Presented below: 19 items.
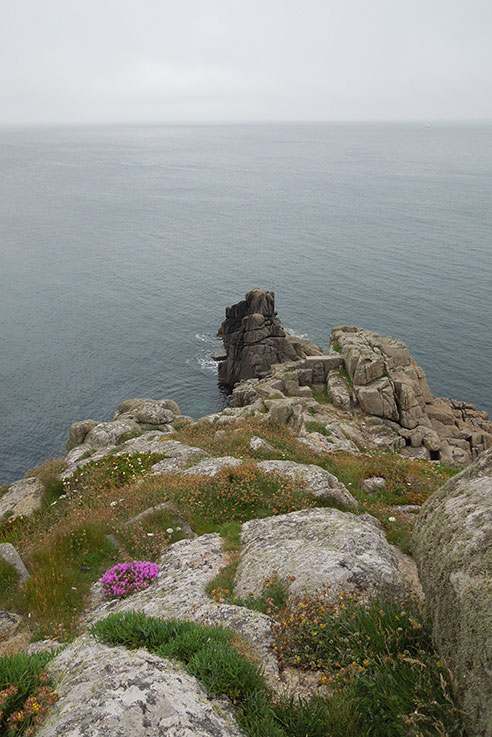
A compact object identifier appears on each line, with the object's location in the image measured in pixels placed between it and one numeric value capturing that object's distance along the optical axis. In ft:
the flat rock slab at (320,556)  34.09
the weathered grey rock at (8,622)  39.55
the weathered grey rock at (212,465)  66.85
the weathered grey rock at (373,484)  66.75
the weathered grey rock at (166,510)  52.54
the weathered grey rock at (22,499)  76.71
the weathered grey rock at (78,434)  120.67
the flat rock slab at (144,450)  79.66
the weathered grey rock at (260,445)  79.41
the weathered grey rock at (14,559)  46.93
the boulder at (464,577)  21.89
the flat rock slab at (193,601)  30.40
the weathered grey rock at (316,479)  56.34
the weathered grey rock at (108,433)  108.68
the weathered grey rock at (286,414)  113.83
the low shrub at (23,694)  20.75
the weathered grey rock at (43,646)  35.09
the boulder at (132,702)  20.17
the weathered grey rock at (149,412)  124.88
